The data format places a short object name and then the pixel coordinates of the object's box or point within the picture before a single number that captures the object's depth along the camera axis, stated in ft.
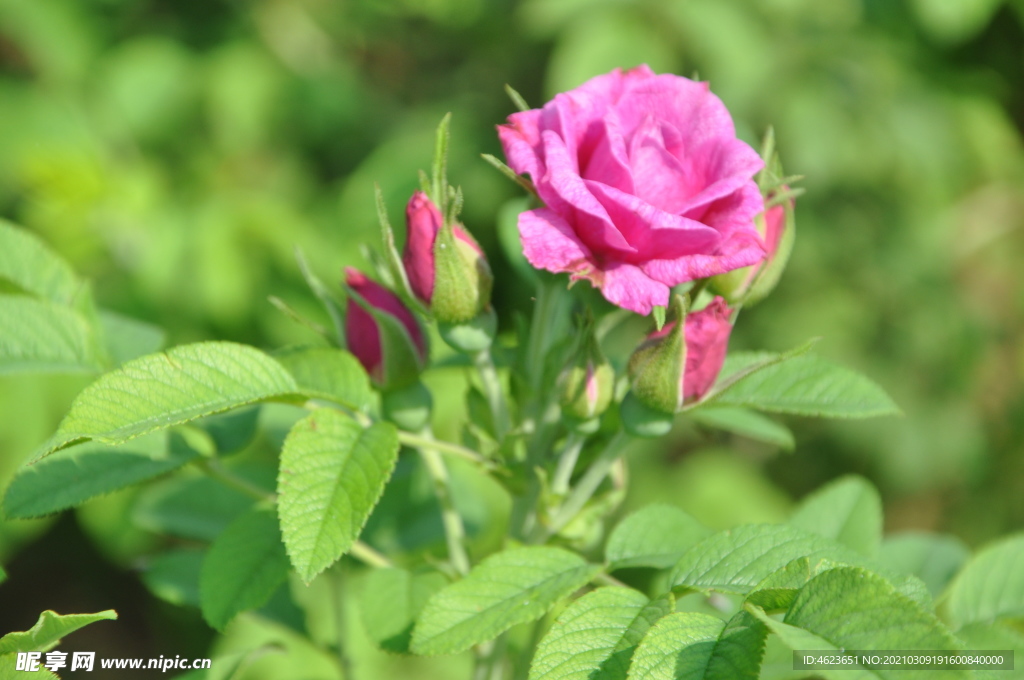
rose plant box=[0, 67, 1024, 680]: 4.74
